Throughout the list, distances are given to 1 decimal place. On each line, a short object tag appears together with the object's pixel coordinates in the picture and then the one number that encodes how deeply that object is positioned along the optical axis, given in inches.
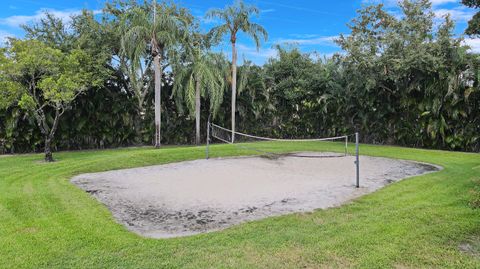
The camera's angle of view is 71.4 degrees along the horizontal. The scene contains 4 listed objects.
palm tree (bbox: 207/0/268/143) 579.8
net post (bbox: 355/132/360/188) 276.1
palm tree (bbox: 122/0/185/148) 511.5
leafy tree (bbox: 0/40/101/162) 375.9
